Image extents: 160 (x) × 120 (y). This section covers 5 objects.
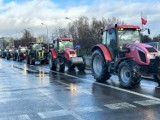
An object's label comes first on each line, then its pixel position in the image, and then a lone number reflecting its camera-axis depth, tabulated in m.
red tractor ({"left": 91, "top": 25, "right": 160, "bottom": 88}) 7.42
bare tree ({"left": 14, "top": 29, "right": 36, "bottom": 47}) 60.03
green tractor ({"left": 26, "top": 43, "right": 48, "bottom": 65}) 20.22
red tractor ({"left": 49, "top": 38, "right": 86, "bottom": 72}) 13.07
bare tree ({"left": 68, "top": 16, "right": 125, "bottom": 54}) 36.48
